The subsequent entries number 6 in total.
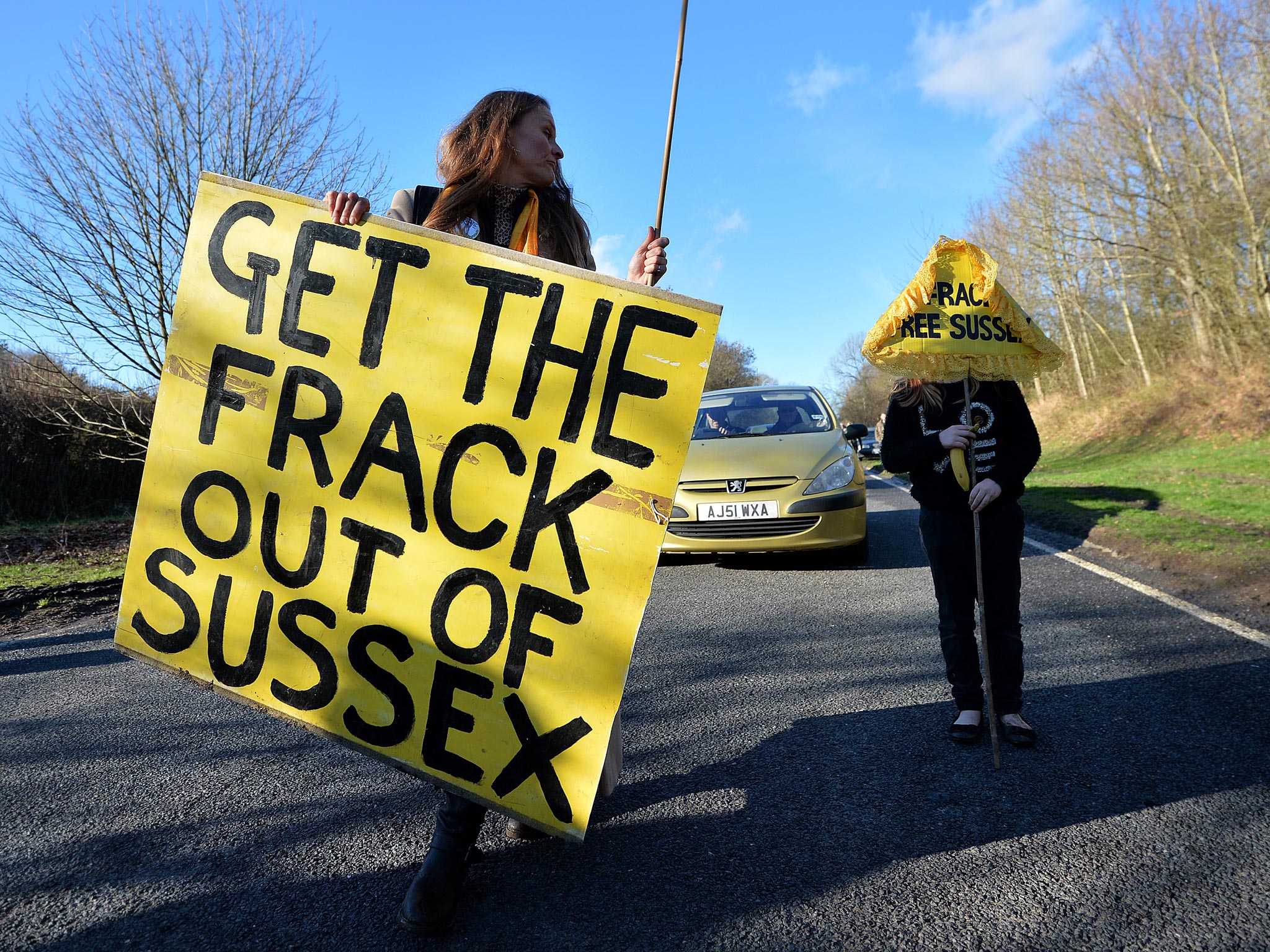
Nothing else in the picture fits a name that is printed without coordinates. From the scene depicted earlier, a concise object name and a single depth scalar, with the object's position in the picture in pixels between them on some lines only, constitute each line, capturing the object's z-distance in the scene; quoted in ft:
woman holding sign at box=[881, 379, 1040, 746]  9.85
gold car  20.74
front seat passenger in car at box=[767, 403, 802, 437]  24.35
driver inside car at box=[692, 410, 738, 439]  24.72
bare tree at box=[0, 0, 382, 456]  38.93
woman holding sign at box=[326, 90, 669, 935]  7.48
